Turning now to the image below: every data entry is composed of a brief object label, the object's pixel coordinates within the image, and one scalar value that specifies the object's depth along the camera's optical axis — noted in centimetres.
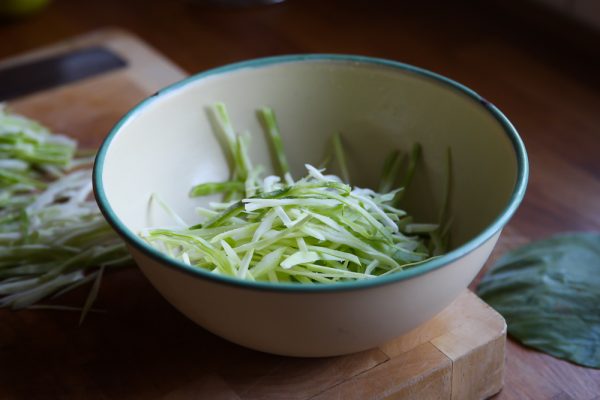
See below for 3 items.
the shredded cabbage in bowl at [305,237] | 95
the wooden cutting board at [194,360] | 96
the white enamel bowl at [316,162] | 84
